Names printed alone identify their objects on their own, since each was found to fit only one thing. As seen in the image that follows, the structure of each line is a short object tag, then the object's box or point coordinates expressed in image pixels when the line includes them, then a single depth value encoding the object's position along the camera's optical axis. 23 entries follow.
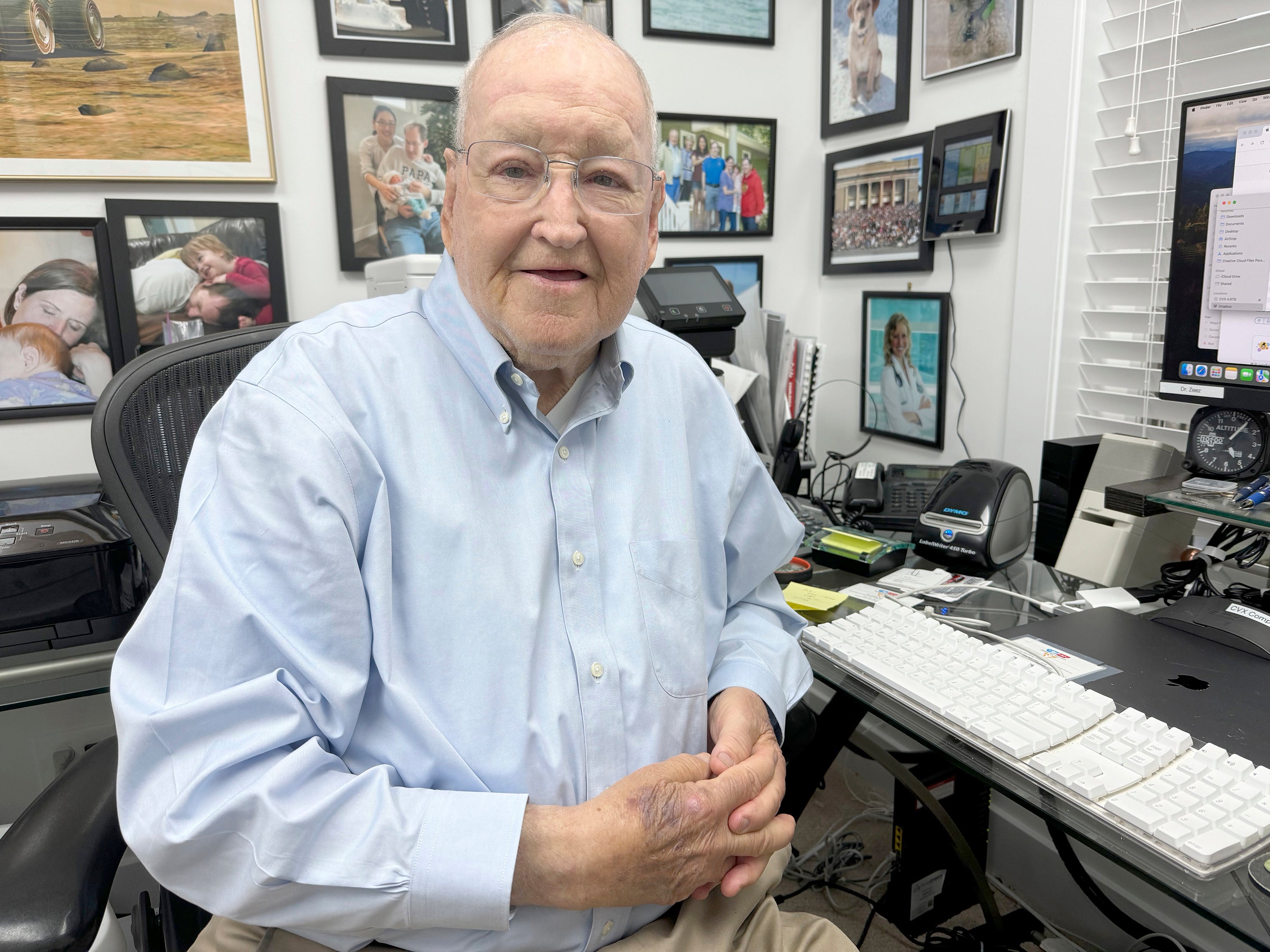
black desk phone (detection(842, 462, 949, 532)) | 1.69
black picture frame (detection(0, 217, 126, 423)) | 1.73
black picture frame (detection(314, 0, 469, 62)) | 1.90
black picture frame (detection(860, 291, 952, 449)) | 2.02
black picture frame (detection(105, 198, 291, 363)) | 1.79
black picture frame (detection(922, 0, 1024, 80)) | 1.73
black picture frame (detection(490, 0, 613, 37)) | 2.03
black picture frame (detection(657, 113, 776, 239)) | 2.28
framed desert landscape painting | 1.69
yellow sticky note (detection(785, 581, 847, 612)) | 1.33
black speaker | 1.47
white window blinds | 1.43
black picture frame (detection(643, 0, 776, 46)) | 2.20
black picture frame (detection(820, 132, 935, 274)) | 2.03
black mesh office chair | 0.70
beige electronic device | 1.36
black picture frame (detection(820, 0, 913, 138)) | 2.03
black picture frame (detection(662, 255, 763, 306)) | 2.33
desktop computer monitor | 1.19
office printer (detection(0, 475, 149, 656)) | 1.24
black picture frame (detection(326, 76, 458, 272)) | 1.93
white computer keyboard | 0.77
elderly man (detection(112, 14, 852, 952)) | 0.72
